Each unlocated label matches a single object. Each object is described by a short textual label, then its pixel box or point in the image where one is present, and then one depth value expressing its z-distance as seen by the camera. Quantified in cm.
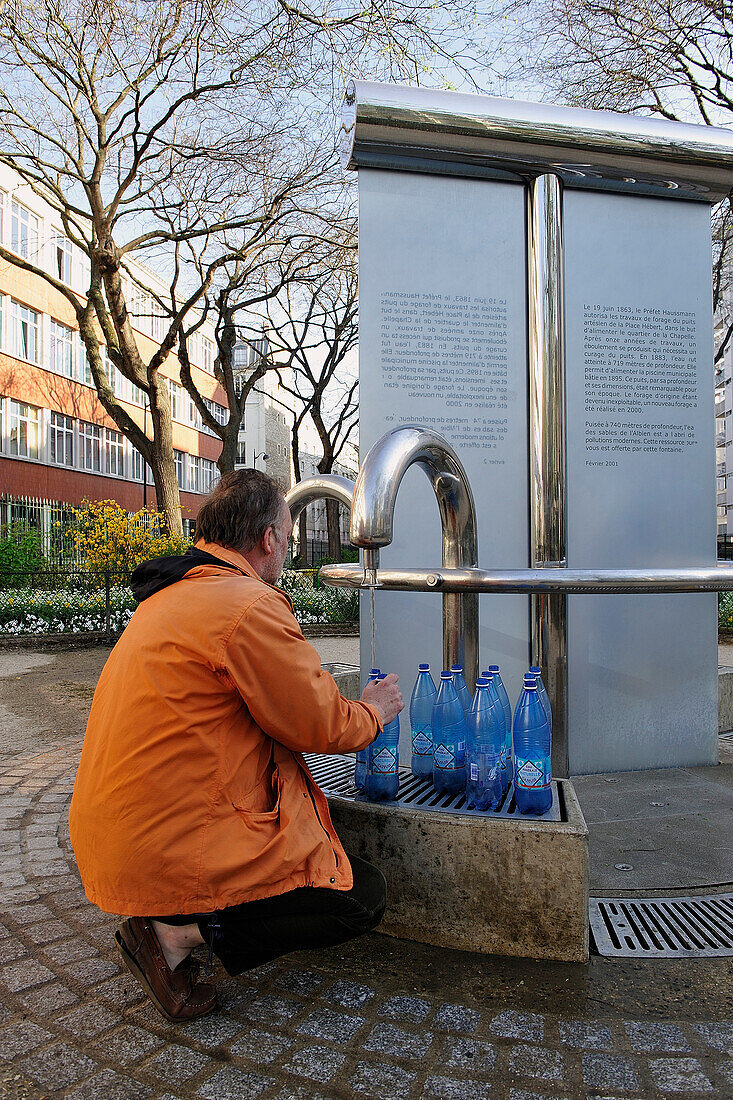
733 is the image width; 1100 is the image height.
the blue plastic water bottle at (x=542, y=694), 275
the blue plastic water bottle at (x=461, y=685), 291
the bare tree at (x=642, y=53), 1369
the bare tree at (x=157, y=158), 1307
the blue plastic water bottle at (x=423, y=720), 297
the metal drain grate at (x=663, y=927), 261
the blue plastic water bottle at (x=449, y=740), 284
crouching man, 216
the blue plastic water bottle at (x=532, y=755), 261
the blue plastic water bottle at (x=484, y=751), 266
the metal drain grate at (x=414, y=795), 263
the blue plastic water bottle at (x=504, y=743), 279
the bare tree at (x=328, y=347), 2411
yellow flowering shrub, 1540
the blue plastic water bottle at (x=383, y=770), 279
